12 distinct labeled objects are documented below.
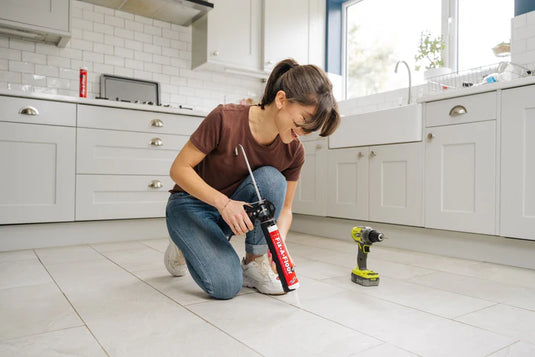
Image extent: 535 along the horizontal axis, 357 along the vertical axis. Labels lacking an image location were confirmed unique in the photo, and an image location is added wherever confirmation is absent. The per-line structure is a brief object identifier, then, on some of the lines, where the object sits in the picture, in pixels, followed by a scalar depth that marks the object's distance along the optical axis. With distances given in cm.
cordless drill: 168
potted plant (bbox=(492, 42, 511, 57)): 283
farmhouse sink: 266
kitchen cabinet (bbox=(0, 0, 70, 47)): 273
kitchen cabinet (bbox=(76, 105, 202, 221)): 280
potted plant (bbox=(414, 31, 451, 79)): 326
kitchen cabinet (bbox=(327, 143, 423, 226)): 267
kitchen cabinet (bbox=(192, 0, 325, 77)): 365
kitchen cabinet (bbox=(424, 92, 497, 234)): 227
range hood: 332
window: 312
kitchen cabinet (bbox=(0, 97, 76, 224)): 252
